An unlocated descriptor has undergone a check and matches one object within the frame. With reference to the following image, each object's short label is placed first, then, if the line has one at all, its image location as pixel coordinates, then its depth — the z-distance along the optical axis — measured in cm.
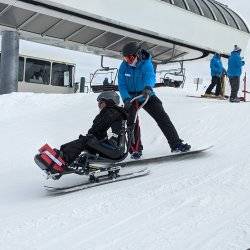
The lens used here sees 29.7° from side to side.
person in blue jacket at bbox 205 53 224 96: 1477
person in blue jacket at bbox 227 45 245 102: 1369
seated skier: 512
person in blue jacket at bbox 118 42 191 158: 637
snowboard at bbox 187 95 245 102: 1448
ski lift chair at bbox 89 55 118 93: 1884
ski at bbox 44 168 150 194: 504
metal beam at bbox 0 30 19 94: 1605
